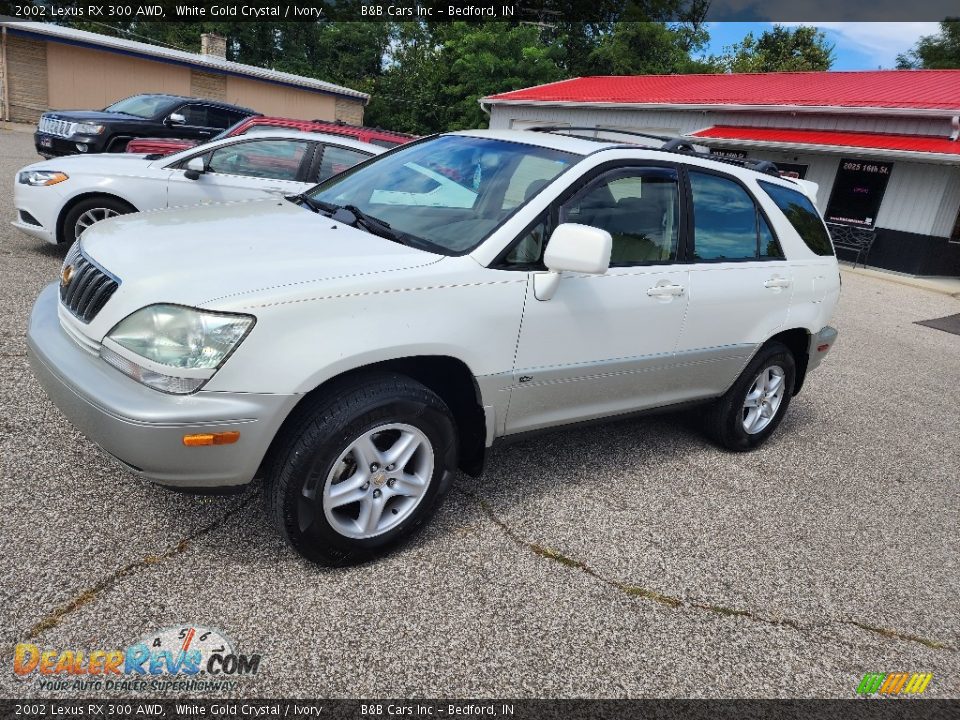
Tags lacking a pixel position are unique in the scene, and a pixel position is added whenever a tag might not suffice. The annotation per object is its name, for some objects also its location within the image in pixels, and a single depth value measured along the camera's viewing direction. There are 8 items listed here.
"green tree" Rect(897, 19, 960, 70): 51.19
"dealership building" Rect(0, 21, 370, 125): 24.77
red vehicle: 8.04
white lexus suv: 2.46
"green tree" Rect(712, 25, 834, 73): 51.53
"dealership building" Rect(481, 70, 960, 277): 15.36
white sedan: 6.37
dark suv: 11.23
